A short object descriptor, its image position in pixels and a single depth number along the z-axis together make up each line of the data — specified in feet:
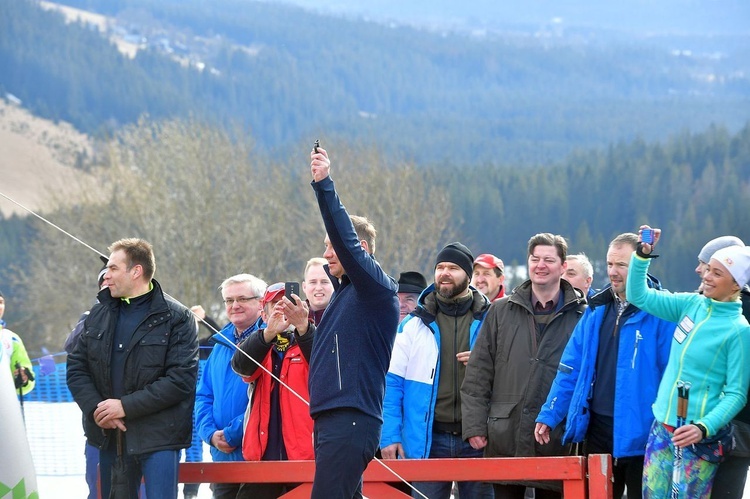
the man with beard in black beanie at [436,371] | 43.08
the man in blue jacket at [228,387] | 42.90
